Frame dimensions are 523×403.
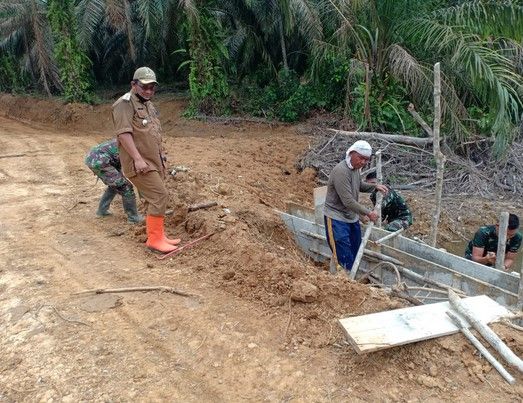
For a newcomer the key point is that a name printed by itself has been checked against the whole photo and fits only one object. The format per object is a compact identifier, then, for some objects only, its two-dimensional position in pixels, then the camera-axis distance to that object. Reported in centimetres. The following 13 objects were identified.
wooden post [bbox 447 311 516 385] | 286
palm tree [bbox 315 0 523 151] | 702
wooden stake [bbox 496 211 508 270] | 467
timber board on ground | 295
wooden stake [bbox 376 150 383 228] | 547
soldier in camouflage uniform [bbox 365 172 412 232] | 618
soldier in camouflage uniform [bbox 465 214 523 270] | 544
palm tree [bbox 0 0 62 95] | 1630
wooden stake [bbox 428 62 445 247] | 520
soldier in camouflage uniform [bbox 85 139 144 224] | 532
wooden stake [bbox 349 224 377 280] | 510
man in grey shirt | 495
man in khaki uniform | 437
